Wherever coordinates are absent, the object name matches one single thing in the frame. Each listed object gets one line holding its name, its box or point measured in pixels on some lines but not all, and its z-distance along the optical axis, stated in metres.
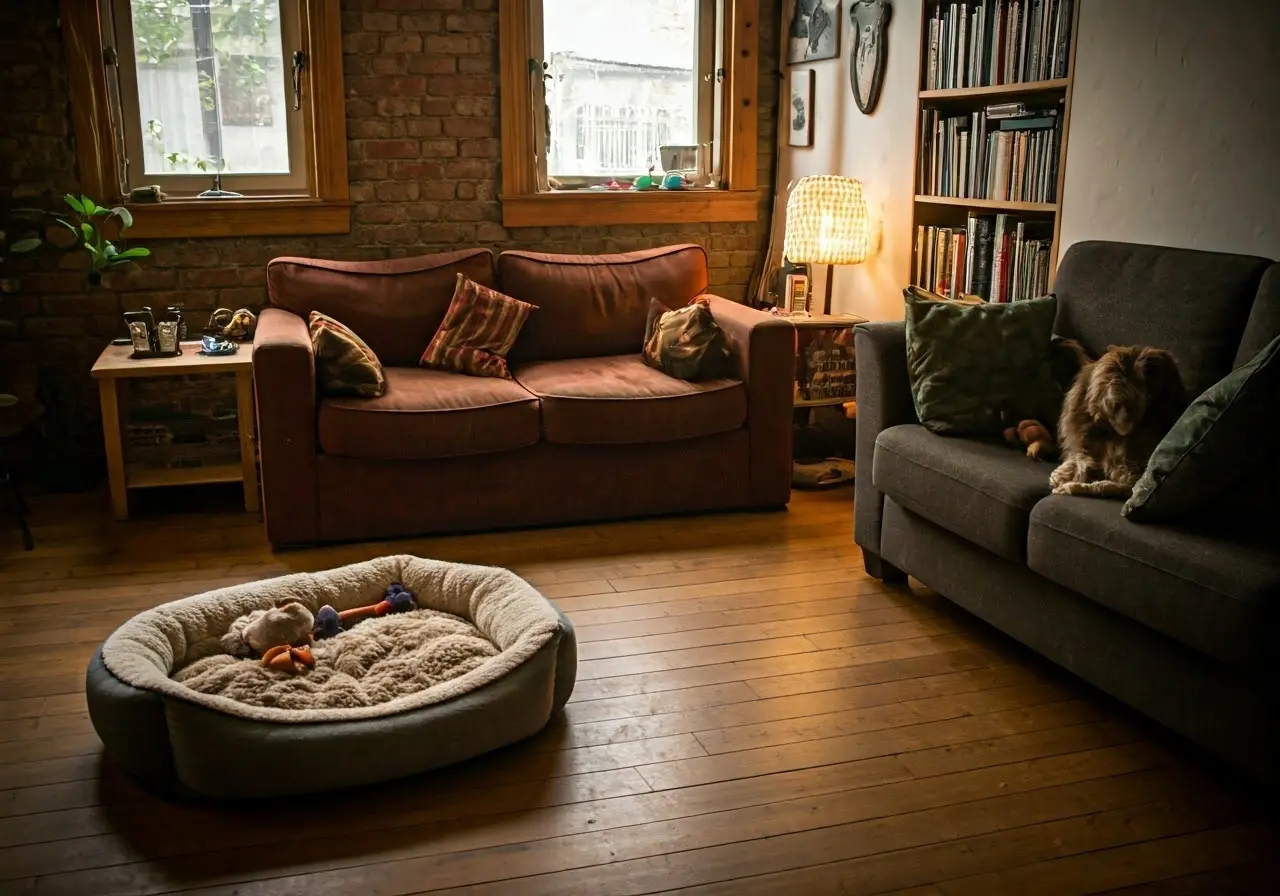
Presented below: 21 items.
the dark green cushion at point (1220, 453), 2.36
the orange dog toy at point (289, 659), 2.62
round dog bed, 2.26
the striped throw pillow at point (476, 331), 4.23
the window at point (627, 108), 4.89
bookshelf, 3.66
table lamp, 4.54
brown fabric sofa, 3.74
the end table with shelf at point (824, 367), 4.63
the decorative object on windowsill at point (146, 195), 4.49
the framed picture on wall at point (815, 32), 4.82
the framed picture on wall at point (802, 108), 5.05
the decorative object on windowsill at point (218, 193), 4.64
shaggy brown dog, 2.73
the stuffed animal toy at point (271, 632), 2.71
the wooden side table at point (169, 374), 3.97
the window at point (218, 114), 4.46
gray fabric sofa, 2.26
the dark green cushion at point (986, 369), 3.21
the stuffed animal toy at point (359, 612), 2.87
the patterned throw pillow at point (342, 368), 3.77
